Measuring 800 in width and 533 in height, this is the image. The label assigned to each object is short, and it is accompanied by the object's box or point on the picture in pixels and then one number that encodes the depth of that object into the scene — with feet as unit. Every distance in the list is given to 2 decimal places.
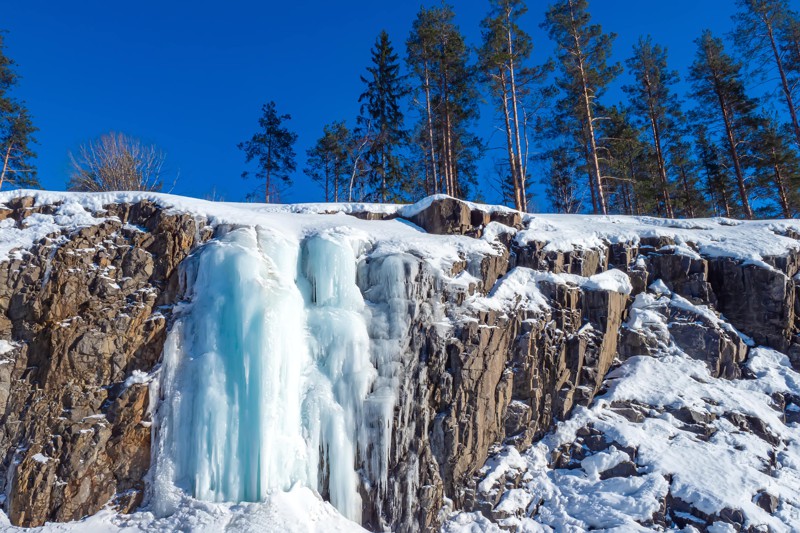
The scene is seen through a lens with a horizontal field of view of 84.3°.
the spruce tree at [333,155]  69.82
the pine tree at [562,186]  73.92
